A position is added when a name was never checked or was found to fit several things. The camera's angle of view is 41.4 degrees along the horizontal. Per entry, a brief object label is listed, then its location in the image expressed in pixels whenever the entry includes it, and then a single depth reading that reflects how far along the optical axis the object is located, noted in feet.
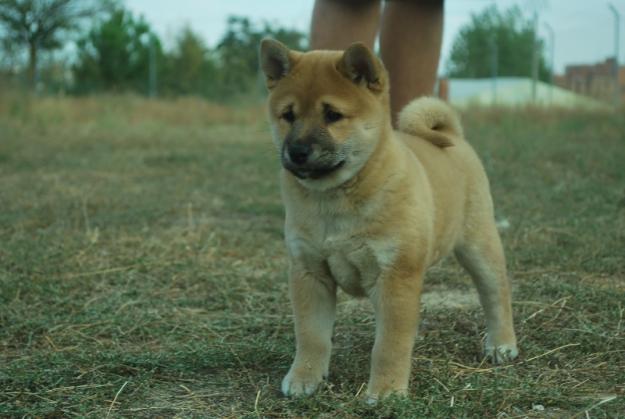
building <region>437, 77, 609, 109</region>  44.96
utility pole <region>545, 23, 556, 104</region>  56.54
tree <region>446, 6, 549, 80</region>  62.49
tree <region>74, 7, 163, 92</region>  79.46
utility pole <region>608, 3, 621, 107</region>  47.37
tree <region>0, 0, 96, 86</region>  62.13
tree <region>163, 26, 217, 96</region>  76.23
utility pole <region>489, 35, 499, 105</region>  64.10
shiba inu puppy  7.00
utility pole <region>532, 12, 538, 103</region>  54.60
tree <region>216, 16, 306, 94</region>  72.79
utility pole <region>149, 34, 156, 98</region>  68.90
